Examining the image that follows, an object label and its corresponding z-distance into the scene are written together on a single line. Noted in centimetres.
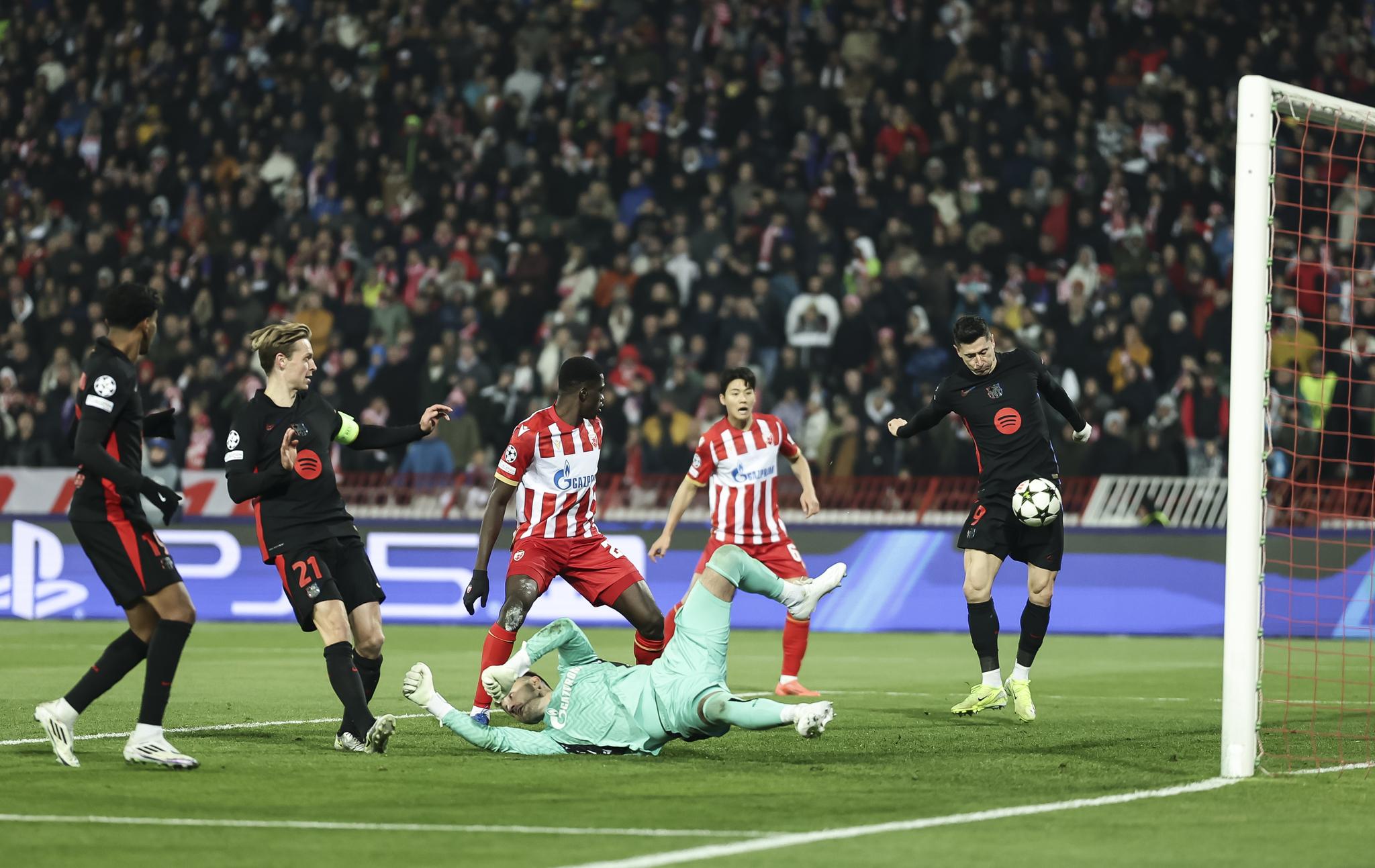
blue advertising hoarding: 3719
